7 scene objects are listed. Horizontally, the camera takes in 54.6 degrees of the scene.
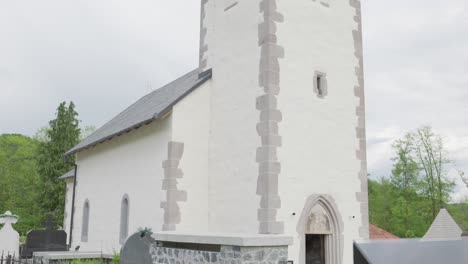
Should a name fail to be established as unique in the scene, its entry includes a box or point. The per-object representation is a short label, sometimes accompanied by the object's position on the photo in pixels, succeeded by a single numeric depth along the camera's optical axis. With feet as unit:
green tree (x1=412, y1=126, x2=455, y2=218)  101.65
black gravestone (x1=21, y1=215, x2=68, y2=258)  60.39
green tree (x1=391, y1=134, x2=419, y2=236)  103.71
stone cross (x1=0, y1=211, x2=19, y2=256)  59.95
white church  39.09
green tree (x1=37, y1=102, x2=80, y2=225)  122.62
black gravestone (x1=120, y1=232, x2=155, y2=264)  30.99
